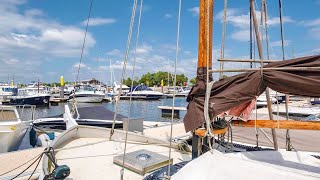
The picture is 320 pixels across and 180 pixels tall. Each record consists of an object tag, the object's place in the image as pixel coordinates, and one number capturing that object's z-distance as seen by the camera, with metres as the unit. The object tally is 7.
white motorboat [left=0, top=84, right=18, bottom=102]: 47.09
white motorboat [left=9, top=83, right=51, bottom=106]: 44.28
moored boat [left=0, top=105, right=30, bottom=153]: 10.07
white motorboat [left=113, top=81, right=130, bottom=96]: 62.99
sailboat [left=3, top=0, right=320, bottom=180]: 3.20
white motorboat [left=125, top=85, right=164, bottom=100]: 59.84
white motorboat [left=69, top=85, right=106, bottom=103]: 50.66
